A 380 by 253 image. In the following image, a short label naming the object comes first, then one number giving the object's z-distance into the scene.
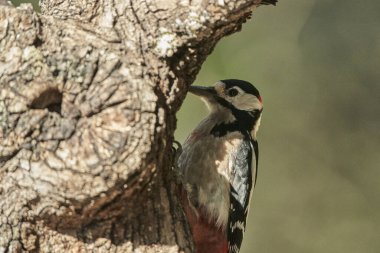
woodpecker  7.77
